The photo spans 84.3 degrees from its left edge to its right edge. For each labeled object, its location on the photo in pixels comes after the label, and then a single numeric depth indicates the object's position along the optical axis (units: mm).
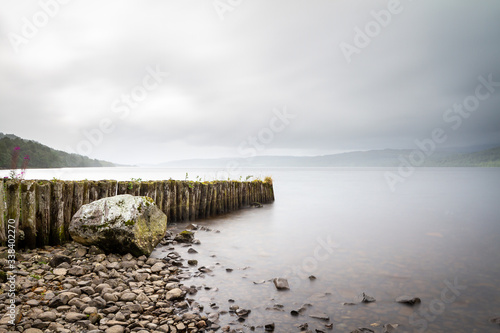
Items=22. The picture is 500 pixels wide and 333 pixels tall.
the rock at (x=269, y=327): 4527
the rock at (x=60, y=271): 5460
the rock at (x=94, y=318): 4088
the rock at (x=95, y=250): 6784
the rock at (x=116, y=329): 3896
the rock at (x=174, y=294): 5180
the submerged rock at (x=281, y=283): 6168
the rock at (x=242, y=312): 4930
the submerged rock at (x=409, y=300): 5653
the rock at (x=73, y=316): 4082
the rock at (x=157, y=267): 6496
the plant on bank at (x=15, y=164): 6692
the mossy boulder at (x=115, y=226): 6898
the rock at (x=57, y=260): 5828
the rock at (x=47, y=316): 3987
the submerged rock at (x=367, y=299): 5664
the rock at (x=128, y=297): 4815
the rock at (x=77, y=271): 5543
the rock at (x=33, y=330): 3652
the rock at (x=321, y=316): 4973
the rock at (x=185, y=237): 9566
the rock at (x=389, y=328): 4615
